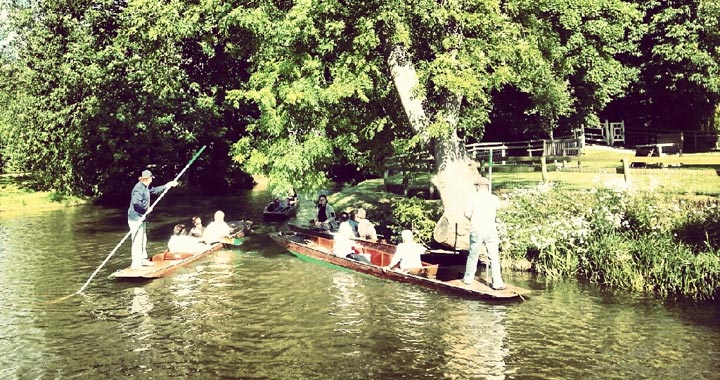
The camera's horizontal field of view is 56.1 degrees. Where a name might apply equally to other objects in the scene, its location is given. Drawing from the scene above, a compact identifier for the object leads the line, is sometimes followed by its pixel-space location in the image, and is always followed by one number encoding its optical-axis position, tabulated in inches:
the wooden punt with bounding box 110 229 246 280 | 636.1
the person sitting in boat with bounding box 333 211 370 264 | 687.0
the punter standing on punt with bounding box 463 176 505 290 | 534.6
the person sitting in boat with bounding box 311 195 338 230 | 869.8
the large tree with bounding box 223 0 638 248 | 641.0
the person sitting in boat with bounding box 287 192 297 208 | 1169.0
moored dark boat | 1122.0
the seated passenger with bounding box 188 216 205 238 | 820.4
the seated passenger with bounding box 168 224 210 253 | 730.8
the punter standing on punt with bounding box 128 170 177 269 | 652.7
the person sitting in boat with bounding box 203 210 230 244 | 809.4
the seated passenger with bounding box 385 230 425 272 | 605.0
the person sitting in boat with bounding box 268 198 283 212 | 1139.6
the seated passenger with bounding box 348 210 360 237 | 748.2
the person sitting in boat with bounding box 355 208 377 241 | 734.5
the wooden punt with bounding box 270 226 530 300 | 534.9
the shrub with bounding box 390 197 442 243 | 767.1
